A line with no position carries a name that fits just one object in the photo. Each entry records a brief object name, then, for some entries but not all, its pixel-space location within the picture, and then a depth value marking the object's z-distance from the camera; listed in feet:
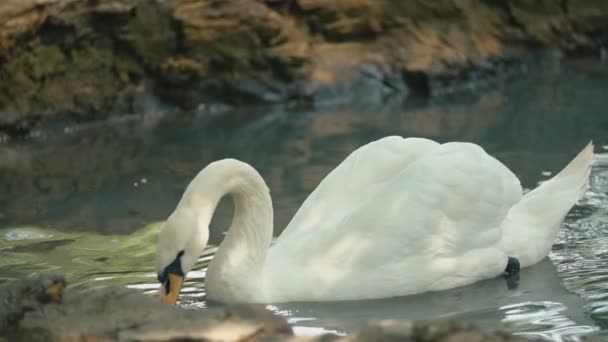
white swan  38.22
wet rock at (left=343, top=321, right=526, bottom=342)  23.88
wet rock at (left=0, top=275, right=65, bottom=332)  30.81
